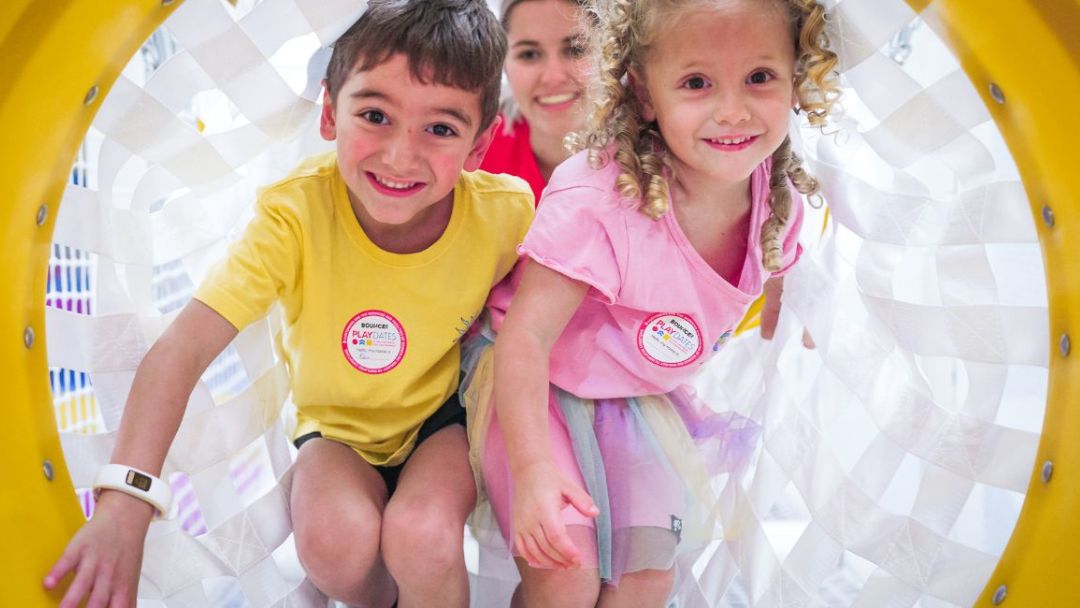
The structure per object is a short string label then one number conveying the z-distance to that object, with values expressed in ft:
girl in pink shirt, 3.74
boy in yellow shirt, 3.82
